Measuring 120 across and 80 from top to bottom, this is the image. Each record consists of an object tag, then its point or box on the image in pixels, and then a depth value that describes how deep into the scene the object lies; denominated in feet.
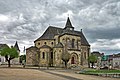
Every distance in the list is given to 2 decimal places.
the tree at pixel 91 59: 119.73
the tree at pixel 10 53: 98.98
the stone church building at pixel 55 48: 101.86
